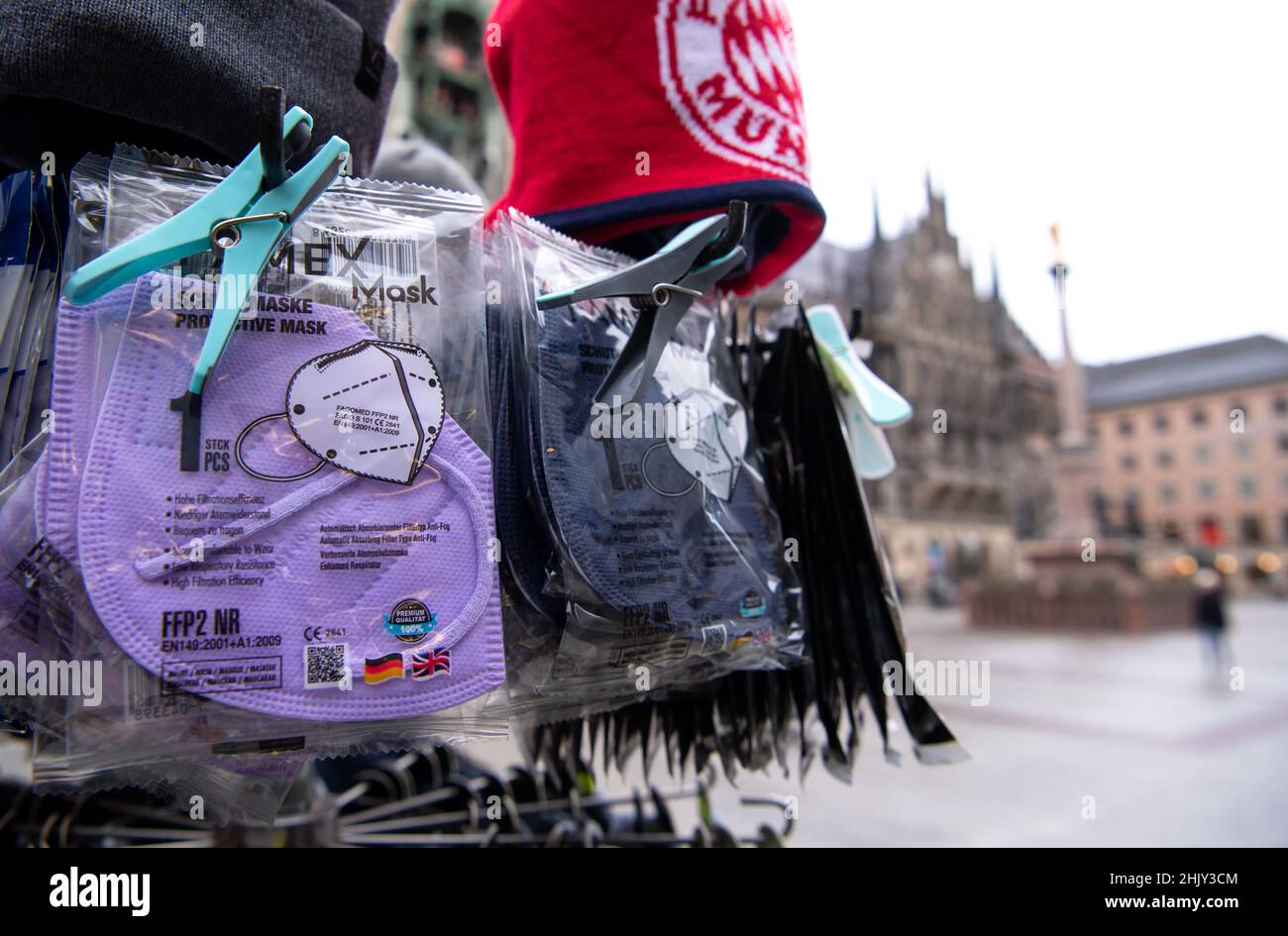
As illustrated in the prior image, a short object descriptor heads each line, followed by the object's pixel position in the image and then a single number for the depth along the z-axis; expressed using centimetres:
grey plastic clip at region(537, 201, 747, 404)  66
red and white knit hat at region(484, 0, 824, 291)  78
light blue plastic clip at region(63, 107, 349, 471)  50
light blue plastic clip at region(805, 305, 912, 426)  91
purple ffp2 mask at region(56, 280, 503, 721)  49
